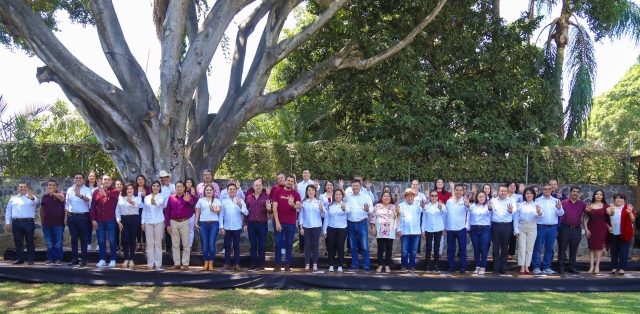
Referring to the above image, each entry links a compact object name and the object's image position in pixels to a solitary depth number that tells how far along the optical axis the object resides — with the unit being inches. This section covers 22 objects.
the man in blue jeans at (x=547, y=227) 392.5
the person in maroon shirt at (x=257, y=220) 376.2
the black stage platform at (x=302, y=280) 338.3
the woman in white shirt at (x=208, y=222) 378.9
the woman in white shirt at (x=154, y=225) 374.6
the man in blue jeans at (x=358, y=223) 384.8
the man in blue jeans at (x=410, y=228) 384.2
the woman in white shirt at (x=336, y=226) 381.1
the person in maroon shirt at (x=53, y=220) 389.7
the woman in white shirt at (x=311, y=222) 382.0
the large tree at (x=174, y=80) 420.5
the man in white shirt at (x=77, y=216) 384.7
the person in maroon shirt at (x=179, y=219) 377.7
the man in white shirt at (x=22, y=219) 390.6
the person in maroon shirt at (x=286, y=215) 375.9
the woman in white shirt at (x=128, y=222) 379.6
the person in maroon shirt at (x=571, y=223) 395.5
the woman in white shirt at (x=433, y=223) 387.2
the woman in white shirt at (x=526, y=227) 385.7
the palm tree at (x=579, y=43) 616.4
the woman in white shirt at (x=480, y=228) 381.4
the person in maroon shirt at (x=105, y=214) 380.2
